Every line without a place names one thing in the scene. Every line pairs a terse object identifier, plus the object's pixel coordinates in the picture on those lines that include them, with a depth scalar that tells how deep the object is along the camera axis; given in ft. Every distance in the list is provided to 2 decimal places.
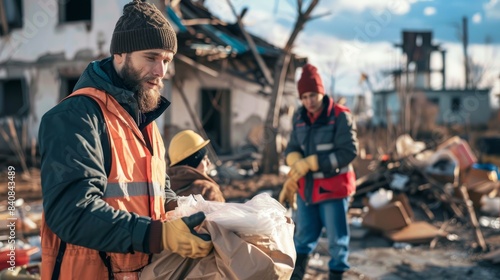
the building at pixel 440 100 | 98.78
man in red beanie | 13.12
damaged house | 37.37
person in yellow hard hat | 9.97
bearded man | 5.14
